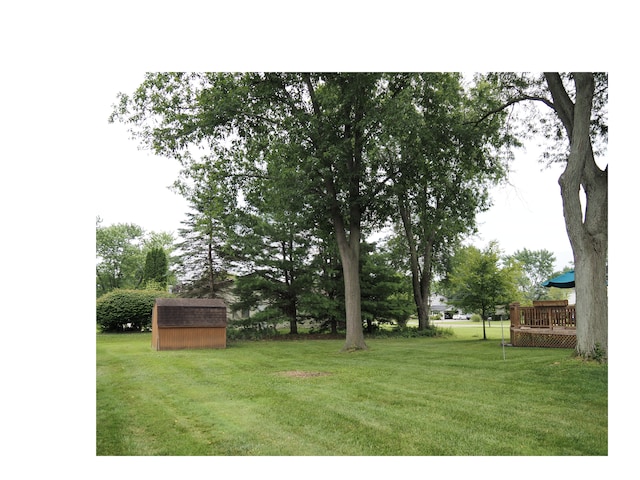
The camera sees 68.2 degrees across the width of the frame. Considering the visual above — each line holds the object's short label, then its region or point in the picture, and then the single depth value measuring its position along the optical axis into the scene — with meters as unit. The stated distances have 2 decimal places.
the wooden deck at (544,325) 10.02
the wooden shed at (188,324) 10.61
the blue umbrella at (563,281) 10.76
